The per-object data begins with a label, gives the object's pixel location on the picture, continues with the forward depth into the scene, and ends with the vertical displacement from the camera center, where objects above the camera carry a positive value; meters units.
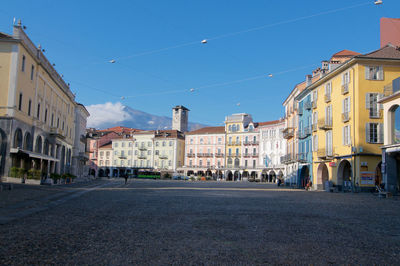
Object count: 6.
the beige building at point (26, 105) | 31.11 +5.85
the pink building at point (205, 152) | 103.81 +5.48
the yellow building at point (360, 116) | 31.95 +5.21
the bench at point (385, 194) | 25.66 -1.10
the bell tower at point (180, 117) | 126.69 +17.84
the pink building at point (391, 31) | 38.84 +15.03
